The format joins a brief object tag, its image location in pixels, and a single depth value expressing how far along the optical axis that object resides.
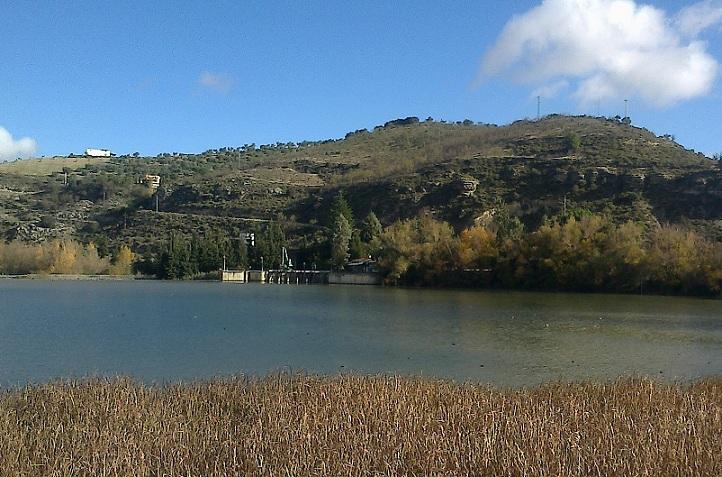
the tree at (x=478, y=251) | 94.19
